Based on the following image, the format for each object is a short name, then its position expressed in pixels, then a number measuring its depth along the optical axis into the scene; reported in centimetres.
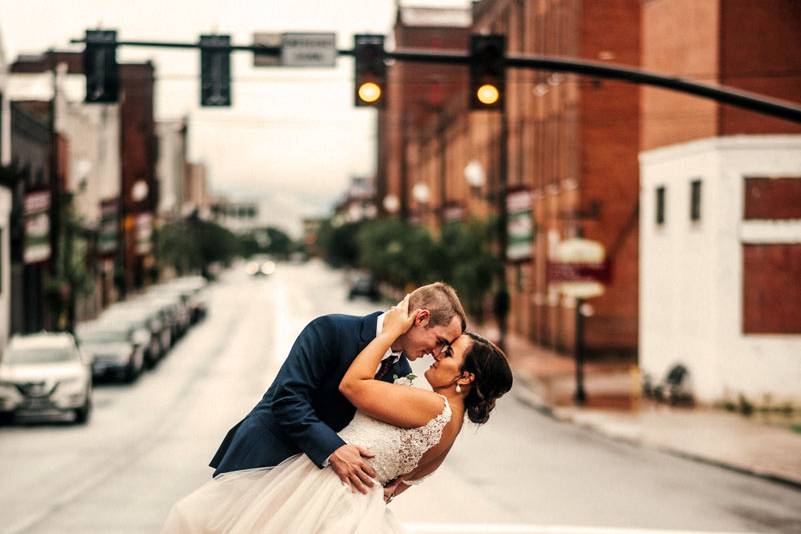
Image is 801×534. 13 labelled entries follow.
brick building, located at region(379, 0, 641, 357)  4175
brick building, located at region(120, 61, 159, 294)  8656
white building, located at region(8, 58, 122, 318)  5634
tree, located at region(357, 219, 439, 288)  5330
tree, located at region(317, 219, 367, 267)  12588
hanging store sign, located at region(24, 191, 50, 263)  3819
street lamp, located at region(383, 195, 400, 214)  9794
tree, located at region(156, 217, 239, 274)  9912
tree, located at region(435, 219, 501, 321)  4612
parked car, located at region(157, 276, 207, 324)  5694
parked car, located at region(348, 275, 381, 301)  8481
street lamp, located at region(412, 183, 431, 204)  6862
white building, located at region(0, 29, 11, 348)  4075
